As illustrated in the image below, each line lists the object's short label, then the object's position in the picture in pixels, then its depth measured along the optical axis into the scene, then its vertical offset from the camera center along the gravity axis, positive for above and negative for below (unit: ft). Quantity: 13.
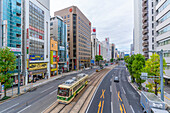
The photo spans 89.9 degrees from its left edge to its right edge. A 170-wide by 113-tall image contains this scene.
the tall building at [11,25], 80.84 +32.79
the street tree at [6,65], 59.67 -5.99
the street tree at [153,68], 56.59 -7.64
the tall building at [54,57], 142.51 -0.03
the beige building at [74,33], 225.15 +65.75
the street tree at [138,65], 78.07 -8.11
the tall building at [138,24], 201.73 +80.95
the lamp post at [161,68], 43.70 -6.24
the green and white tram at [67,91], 50.21 -21.30
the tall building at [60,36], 166.50 +41.25
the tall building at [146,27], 144.97 +55.86
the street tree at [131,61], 108.27 -5.54
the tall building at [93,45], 351.67 +52.61
